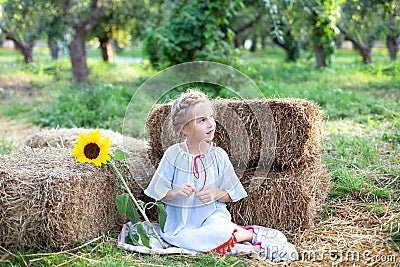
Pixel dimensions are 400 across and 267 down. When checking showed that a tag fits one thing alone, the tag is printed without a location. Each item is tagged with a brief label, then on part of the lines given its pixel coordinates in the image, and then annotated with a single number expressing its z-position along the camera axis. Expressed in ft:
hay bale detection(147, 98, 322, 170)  11.08
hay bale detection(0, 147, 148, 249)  9.71
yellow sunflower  10.61
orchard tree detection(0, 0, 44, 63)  34.17
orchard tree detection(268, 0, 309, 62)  20.80
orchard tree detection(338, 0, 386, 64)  38.88
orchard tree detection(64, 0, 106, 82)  33.63
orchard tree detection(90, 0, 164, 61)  38.96
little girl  10.08
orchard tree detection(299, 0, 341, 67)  22.45
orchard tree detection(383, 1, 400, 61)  25.96
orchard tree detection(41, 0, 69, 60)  34.40
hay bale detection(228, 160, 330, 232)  10.87
